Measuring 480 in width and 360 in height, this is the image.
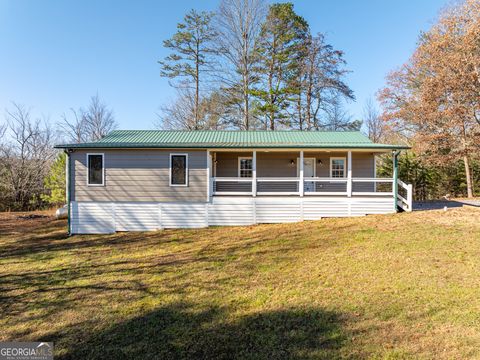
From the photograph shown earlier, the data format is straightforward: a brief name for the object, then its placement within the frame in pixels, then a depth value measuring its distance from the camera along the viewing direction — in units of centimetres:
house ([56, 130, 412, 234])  1017
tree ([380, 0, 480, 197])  1437
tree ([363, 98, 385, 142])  2846
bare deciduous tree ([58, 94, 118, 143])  2530
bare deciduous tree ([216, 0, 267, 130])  1905
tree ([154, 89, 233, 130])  2008
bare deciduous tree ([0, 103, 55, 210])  1825
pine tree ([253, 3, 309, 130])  1855
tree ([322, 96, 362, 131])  2083
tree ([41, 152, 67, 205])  1700
